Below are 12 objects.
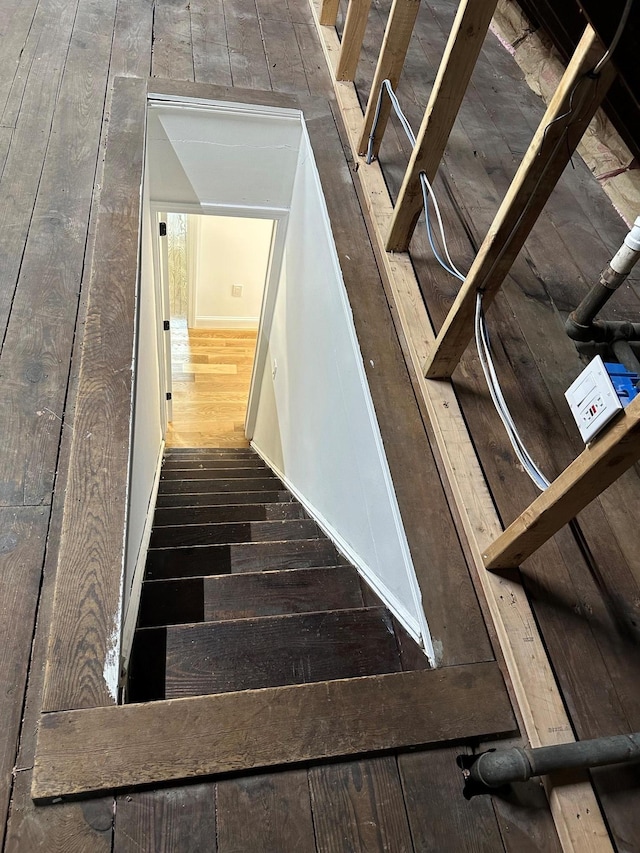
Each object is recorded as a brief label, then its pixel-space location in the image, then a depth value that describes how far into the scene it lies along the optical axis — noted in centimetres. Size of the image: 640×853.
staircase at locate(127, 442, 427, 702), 130
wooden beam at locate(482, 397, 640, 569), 95
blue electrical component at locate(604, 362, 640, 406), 97
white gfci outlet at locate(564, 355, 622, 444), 96
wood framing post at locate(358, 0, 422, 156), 185
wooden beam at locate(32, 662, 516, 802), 104
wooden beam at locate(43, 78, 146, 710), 115
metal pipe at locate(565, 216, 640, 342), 147
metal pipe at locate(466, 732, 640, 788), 102
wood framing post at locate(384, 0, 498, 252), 141
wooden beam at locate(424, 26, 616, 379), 107
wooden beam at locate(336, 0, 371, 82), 235
